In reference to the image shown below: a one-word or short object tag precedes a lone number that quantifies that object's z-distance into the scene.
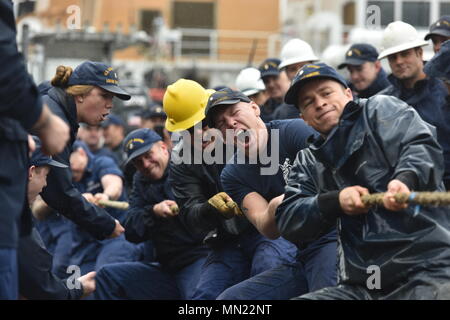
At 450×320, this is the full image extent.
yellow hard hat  14.95
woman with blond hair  13.96
